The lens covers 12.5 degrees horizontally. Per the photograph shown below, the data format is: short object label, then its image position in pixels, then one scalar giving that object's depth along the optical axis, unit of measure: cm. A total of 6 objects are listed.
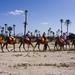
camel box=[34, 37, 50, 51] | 3222
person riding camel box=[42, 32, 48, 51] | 3216
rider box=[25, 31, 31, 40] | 3148
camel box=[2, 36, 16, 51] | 3095
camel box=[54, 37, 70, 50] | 3298
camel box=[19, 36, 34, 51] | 3170
